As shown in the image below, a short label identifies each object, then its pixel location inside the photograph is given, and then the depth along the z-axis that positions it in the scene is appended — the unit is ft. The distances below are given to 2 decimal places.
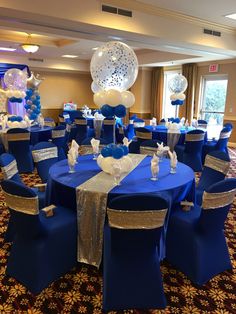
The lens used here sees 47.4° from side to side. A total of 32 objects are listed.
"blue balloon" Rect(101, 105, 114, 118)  9.02
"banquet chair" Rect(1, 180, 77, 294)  6.84
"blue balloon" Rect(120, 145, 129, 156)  8.90
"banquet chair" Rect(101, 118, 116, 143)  25.80
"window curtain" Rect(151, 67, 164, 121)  36.82
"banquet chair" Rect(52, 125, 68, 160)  17.80
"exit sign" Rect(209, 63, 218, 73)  30.19
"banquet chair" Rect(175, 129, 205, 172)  17.67
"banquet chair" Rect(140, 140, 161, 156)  13.24
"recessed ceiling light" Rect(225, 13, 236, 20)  18.38
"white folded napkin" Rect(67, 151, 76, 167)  9.37
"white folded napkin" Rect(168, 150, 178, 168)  9.56
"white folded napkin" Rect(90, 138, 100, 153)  11.26
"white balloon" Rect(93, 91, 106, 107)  8.95
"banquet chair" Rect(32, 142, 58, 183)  11.30
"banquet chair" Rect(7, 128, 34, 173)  16.61
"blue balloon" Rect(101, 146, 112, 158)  8.71
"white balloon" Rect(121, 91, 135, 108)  9.31
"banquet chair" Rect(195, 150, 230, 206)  10.09
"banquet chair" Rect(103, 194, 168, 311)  6.06
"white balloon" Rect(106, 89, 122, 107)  8.86
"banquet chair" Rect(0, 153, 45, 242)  8.79
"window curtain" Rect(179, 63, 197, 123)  32.19
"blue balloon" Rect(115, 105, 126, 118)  9.11
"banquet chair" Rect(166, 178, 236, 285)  7.16
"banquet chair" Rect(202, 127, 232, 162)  19.06
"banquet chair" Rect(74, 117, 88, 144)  25.89
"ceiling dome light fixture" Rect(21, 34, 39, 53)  25.21
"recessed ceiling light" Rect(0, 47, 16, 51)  32.19
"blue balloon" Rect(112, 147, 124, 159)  8.61
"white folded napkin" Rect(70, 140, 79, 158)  10.04
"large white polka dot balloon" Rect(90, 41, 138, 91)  9.13
